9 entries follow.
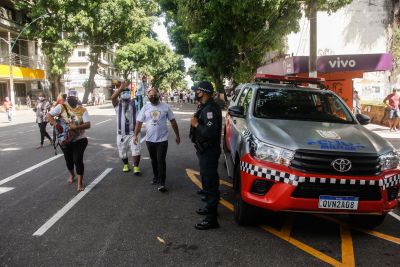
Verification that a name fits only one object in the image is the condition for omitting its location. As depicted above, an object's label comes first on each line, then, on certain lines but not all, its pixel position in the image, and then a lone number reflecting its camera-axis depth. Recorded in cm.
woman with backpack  707
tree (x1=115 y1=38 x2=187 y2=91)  4691
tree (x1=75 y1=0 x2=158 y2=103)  3734
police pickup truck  440
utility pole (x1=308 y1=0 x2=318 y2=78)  1204
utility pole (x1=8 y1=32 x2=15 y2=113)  3146
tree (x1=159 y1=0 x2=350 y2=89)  1445
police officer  513
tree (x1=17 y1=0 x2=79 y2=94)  3703
